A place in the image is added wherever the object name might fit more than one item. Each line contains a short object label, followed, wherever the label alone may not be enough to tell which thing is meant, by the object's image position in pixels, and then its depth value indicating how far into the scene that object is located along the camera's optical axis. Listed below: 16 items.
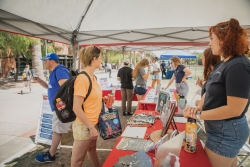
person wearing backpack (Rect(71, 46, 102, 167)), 1.69
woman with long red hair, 1.05
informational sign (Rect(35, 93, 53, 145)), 3.34
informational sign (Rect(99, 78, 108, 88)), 6.23
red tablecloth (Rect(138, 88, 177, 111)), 3.58
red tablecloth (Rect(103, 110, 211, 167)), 1.29
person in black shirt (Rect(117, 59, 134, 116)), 5.31
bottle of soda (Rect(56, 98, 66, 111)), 1.84
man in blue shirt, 2.57
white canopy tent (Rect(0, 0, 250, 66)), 2.85
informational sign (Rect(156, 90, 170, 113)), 2.27
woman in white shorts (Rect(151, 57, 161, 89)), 8.88
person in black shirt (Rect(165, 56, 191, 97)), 4.81
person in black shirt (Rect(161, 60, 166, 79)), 18.03
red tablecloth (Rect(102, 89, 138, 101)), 5.82
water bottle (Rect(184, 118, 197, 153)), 1.31
